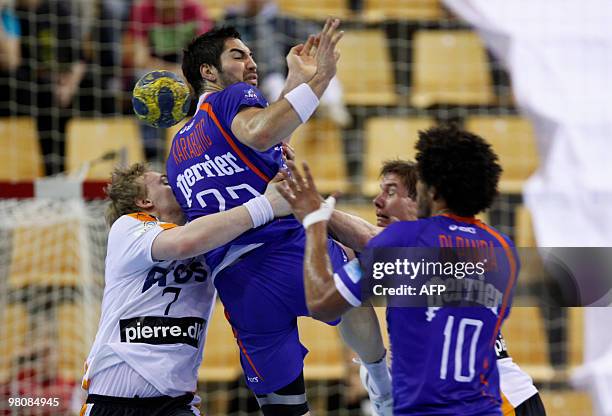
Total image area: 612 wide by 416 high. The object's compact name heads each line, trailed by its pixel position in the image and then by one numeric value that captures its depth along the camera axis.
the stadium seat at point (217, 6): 20.31
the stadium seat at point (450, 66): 21.11
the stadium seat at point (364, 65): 21.16
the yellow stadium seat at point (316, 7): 21.64
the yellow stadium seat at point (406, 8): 21.97
